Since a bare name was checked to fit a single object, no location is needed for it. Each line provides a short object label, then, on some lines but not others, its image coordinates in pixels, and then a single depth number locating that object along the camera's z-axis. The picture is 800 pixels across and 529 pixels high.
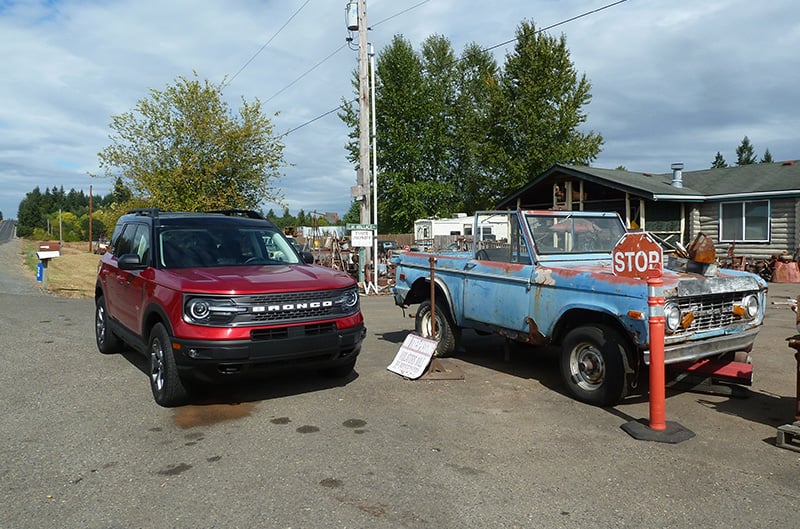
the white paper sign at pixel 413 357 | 6.89
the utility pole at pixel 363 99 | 17.86
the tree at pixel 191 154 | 20.36
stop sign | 4.84
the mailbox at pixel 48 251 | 17.17
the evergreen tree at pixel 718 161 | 99.75
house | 18.52
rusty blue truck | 5.37
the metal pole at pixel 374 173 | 20.44
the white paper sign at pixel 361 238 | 17.33
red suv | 5.30
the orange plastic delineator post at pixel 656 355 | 4.92
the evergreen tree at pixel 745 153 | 94.44
